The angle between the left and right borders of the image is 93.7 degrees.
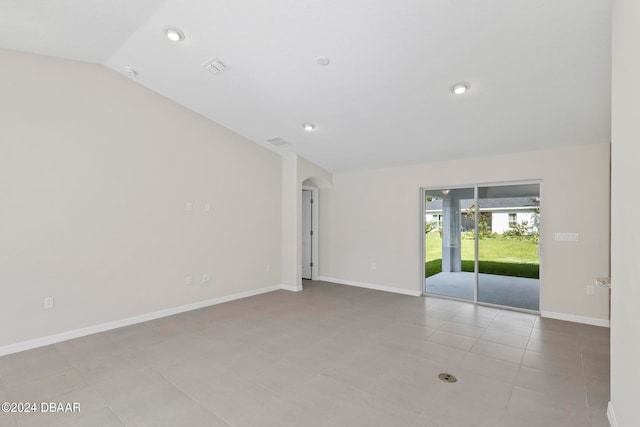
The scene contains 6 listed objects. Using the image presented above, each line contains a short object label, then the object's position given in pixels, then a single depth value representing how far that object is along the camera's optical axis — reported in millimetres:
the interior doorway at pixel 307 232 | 7355
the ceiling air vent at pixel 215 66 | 3576
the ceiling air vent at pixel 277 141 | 5543
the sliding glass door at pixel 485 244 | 4844
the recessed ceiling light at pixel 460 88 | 3378
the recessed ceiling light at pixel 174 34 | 3184
